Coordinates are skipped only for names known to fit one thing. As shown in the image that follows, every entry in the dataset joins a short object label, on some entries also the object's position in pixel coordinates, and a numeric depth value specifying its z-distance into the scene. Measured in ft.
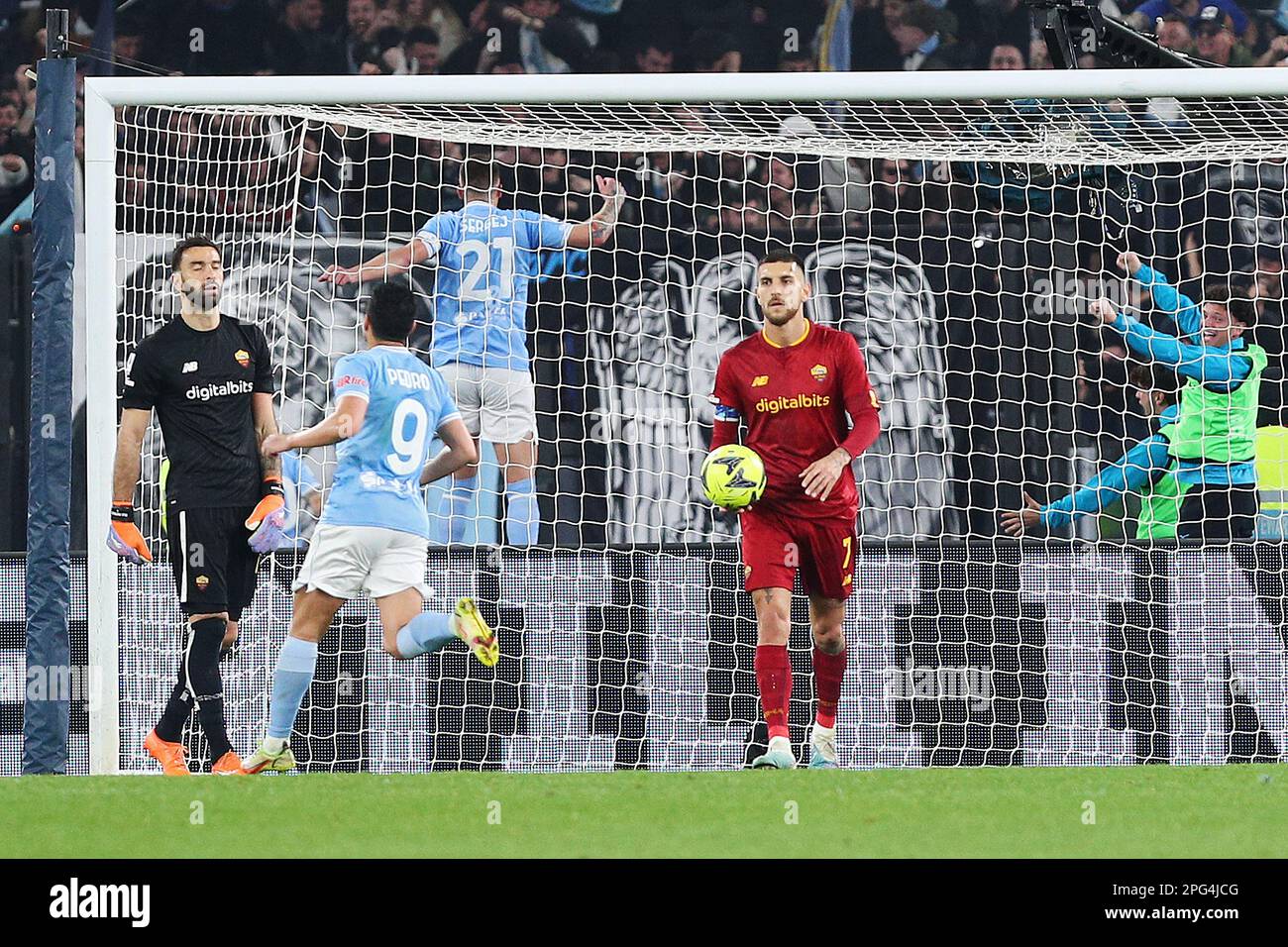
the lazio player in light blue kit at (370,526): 39.86
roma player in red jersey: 41.09
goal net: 44.06
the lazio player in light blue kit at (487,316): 48.55
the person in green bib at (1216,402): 47.14
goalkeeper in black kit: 40.96
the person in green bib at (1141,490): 48.32
